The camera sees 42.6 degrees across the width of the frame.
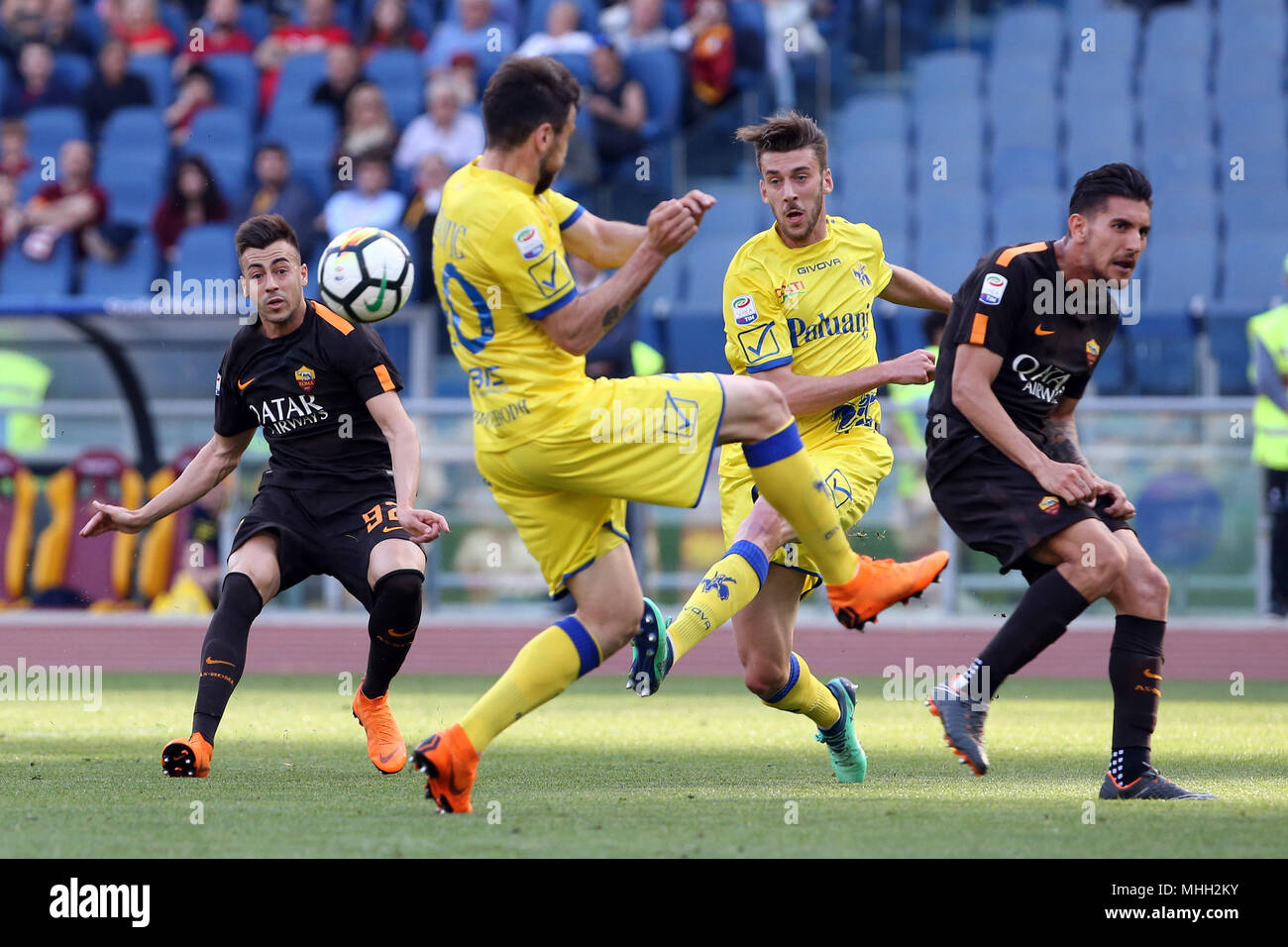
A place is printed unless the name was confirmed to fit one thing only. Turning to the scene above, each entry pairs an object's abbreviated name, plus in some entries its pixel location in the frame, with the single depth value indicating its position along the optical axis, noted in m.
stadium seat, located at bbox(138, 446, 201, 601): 12.32
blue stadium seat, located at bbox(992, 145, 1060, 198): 15.21
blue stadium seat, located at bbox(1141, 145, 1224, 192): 15.15
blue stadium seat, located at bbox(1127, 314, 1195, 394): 12.48
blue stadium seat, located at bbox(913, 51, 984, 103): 16.08
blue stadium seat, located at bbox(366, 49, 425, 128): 16.06
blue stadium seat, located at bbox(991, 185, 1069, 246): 14.55
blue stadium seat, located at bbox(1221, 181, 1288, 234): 14.75
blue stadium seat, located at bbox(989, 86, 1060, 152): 15.60
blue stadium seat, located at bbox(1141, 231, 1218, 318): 14.26
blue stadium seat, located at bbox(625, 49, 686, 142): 15.05
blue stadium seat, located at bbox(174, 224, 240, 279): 14.61
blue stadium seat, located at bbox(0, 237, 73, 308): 15.23
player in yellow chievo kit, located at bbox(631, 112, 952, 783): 5.83
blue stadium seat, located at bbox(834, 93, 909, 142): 15.84
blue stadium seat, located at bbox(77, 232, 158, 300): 14.94
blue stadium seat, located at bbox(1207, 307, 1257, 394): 12.51
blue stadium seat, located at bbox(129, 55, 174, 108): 16.99
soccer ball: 6.26
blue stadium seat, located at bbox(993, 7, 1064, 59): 16.33
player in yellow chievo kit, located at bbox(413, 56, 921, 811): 4.61
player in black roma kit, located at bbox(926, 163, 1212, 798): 5.20
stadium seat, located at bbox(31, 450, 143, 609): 12.36
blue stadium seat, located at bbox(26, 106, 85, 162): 16.70
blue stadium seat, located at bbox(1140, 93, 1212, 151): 15.40
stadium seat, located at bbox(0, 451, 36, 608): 12.33
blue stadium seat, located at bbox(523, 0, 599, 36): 16.30
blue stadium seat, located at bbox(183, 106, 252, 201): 15.79
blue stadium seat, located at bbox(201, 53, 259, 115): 16.67
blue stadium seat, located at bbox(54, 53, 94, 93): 17.36
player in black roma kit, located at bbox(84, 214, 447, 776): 6.00
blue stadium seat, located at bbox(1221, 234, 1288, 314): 14.22
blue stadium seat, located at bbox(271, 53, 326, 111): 16.38
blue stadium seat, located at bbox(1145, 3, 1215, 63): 16.05
